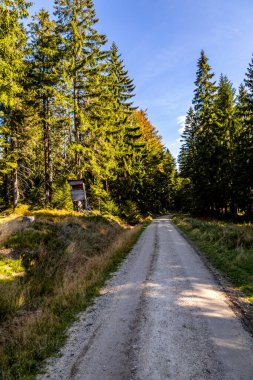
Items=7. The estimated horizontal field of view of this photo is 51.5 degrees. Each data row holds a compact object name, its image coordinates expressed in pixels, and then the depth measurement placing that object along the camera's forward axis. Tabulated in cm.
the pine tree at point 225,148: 3155
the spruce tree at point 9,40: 1230
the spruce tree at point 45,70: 2045
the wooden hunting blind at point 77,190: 1864
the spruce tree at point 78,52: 1991
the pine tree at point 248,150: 2655
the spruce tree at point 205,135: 3375
